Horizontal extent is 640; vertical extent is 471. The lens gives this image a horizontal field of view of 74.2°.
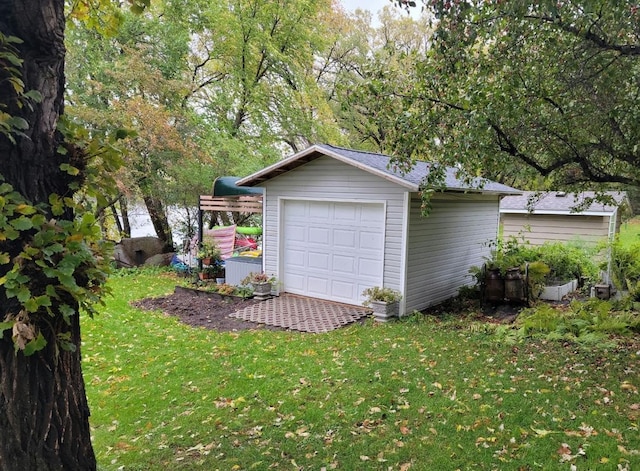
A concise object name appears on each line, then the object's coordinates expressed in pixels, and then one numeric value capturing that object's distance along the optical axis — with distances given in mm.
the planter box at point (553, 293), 9977
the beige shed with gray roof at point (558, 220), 13055
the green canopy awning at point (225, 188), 11008
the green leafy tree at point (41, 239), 1782
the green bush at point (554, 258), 9977
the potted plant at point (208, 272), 11086
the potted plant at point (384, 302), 7762
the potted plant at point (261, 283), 9352
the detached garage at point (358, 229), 8109
